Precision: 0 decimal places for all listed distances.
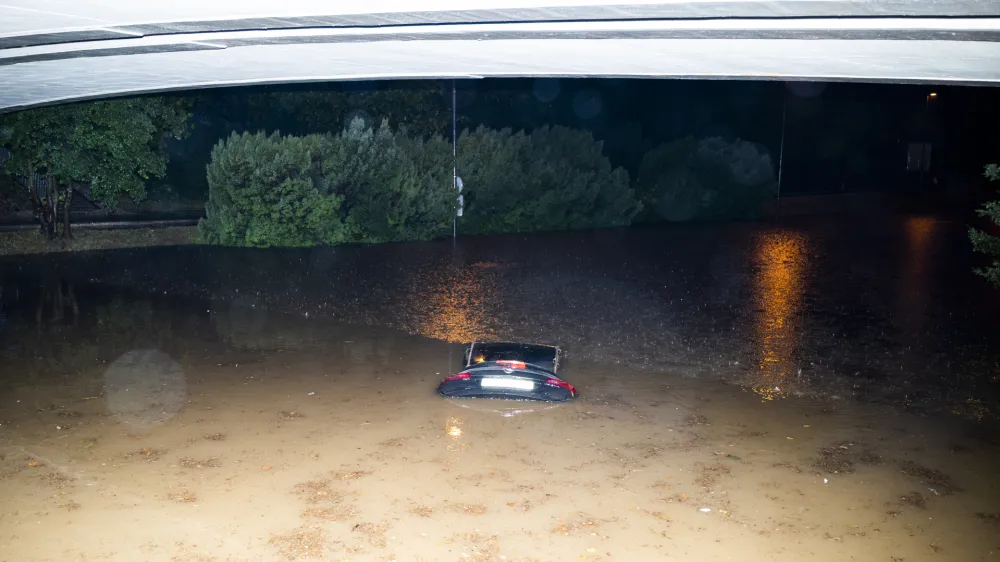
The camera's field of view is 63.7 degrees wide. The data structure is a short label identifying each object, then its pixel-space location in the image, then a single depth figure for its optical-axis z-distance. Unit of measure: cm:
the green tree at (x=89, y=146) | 2228
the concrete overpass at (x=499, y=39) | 628
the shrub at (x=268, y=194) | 2530
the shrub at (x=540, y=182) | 3105
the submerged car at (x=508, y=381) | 1139
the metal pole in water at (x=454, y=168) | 2989
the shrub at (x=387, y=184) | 2722
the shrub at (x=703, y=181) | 3703
